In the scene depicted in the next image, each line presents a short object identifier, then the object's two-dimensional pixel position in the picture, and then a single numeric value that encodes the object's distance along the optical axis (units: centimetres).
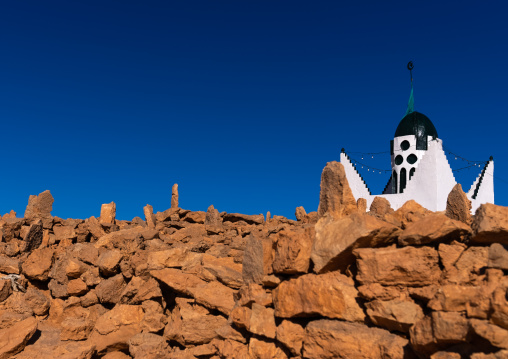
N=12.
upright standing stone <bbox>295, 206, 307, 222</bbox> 943
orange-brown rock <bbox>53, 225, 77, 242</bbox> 1030
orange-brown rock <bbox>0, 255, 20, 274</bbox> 920
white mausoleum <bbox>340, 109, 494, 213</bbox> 1983
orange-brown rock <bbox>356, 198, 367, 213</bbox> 727
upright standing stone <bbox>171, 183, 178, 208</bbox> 1238
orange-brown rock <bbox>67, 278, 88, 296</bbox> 809
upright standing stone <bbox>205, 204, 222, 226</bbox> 993
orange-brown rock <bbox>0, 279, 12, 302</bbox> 832
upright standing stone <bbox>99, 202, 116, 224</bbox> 1145
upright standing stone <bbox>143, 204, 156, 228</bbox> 1030
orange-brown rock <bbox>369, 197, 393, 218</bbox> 759
